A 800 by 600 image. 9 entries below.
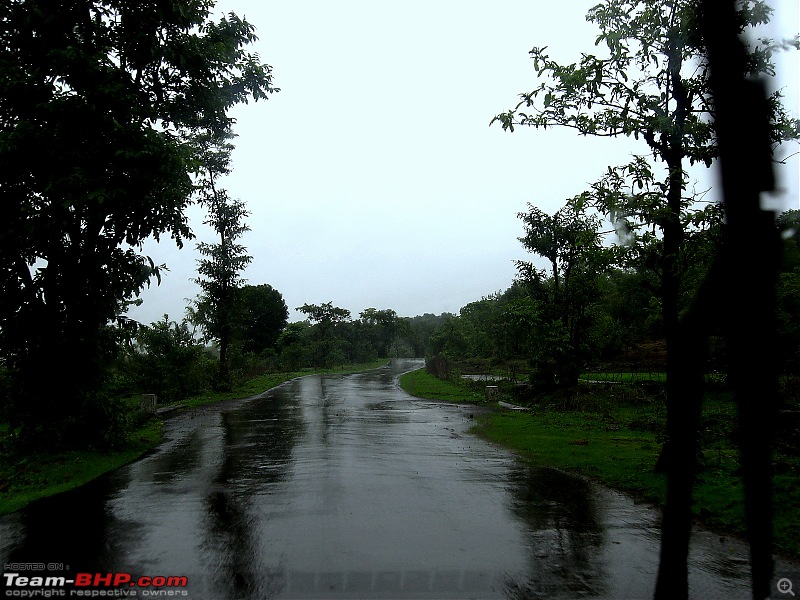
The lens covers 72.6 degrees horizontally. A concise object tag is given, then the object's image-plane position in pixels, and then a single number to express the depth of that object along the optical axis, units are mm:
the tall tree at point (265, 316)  66500
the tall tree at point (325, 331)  57906
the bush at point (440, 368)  34266
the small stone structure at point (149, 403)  16703
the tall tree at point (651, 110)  7992
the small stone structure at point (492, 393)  21484
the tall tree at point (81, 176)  9664
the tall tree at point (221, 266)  26016
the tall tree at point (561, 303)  19531
